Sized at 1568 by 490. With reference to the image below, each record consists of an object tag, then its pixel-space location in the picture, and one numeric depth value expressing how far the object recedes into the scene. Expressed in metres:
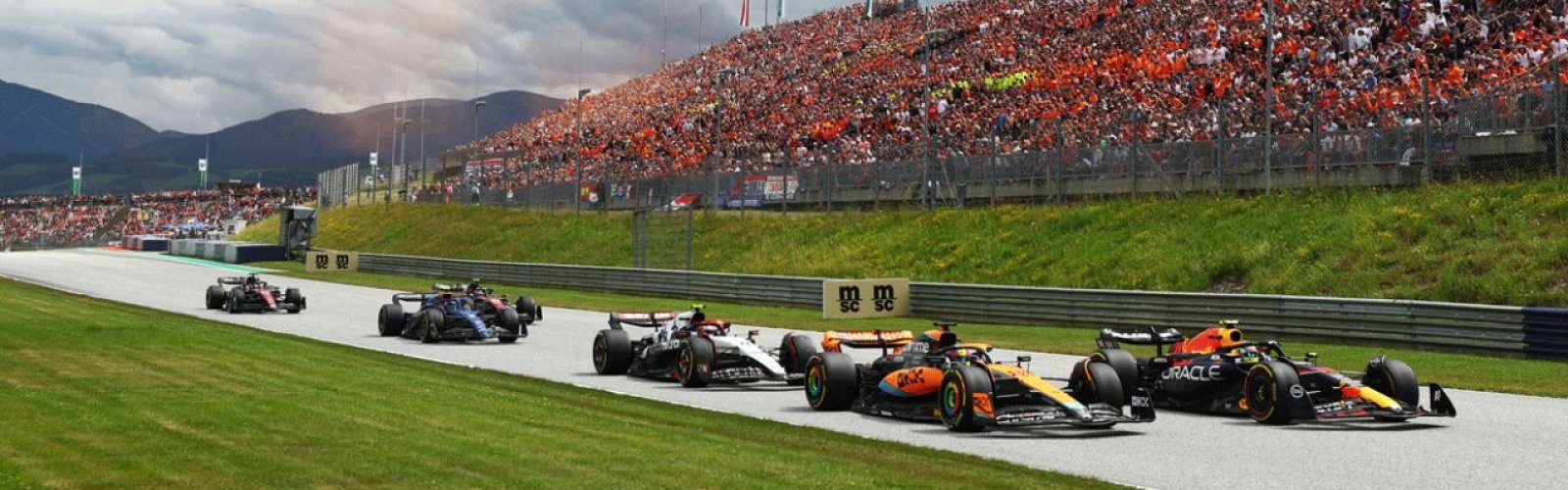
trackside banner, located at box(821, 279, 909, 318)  30.84
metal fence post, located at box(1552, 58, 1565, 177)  25.88
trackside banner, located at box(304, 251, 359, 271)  59.69
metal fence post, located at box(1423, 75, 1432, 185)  27.77
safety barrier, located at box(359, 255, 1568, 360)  20.20
